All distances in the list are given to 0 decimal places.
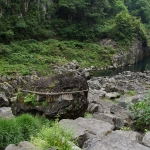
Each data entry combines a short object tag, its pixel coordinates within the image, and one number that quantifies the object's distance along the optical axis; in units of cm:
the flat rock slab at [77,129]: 547
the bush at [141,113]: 722
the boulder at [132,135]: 534
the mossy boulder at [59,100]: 779
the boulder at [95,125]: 617
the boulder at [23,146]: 439
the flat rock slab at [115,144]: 410
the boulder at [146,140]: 489
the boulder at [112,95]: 1308
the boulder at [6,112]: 898
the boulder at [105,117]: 740
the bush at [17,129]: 581
